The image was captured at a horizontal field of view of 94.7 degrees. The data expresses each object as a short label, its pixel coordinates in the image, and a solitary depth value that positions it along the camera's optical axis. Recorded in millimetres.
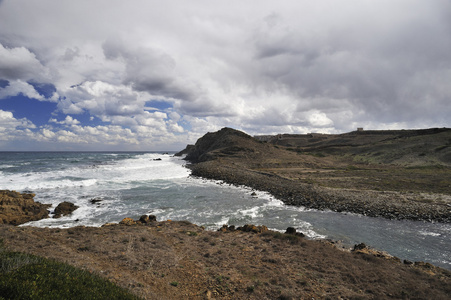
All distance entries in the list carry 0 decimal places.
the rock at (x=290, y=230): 12423
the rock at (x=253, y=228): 12586
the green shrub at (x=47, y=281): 4035
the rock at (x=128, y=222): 13702
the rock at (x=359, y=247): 10608
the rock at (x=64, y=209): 16766
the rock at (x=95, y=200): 20808
